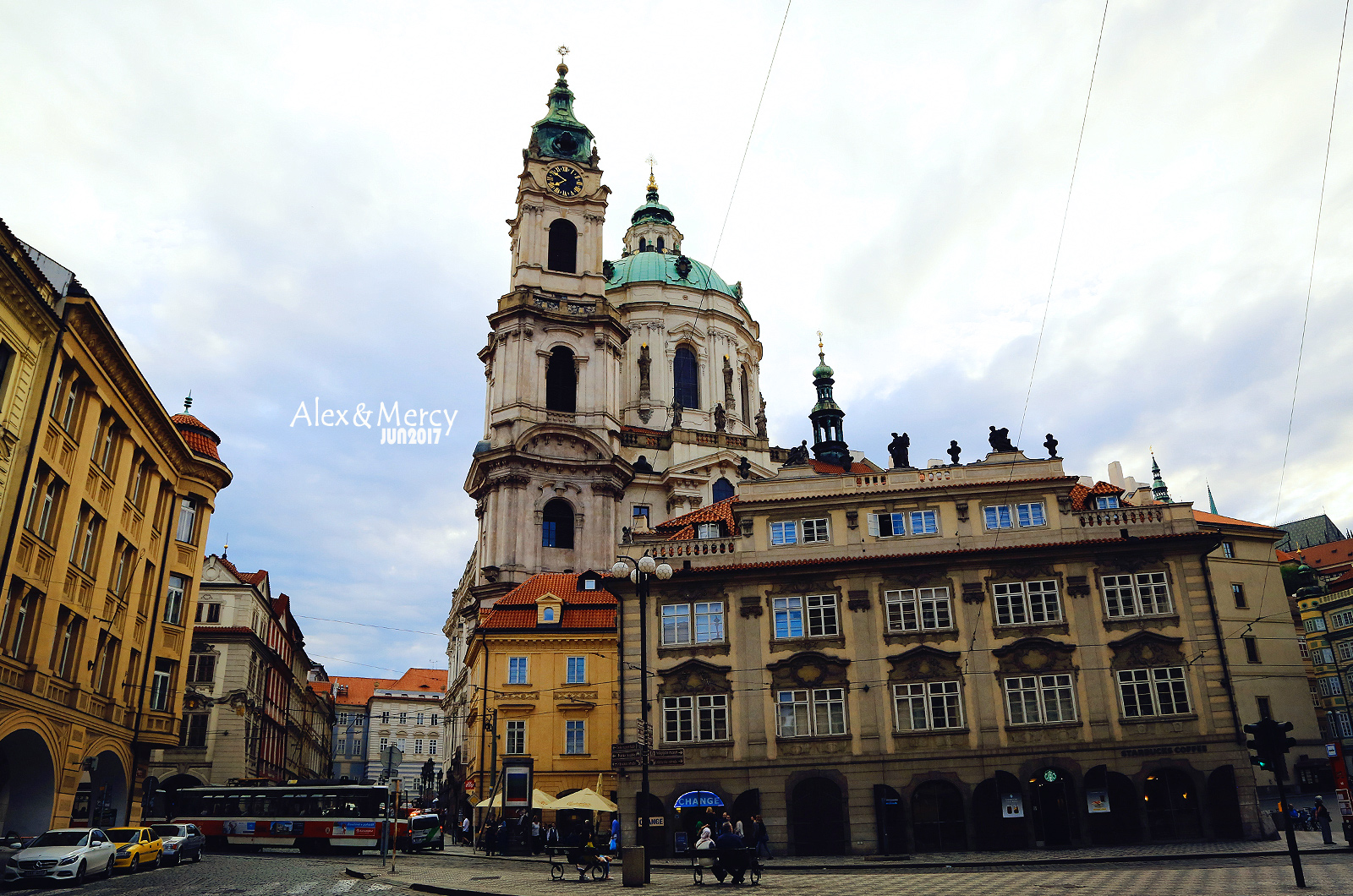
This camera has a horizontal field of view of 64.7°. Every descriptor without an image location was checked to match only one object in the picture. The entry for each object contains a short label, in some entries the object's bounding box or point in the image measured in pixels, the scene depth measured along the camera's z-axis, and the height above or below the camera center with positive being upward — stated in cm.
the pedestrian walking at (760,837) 2931 -44
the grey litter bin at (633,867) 2320 -92
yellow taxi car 2852 -43
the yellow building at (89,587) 2725 +696
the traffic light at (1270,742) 2038 +124
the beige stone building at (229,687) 5462 +729
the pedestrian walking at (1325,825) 3102 -42
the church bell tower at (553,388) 6675 +2789
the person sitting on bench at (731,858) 2316 -77
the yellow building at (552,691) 4850 +581
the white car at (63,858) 2348 -53
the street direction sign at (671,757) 3738 +212
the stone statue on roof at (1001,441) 4125 +1376
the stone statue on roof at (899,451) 4411 +1431
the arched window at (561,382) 7300 +2870
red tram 4159 +47
